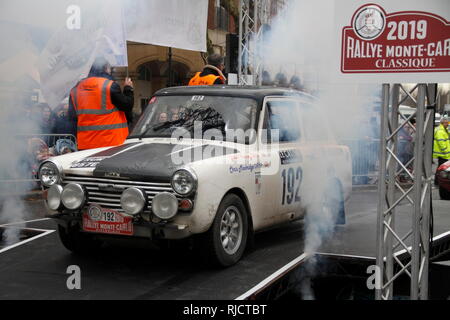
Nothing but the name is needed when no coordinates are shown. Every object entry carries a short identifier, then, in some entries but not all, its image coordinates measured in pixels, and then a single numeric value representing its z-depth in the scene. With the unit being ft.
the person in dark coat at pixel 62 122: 28.84
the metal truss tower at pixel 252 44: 37.19
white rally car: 15.26
